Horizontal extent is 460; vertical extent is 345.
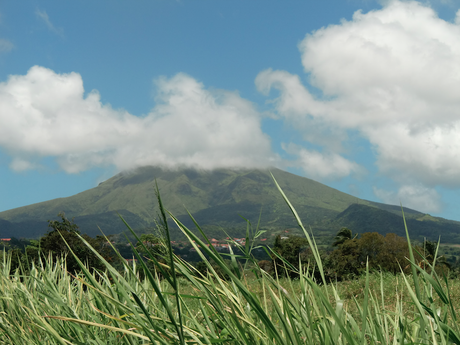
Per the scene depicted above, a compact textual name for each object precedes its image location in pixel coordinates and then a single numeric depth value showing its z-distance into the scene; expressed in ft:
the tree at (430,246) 108.70
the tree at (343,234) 113.10
